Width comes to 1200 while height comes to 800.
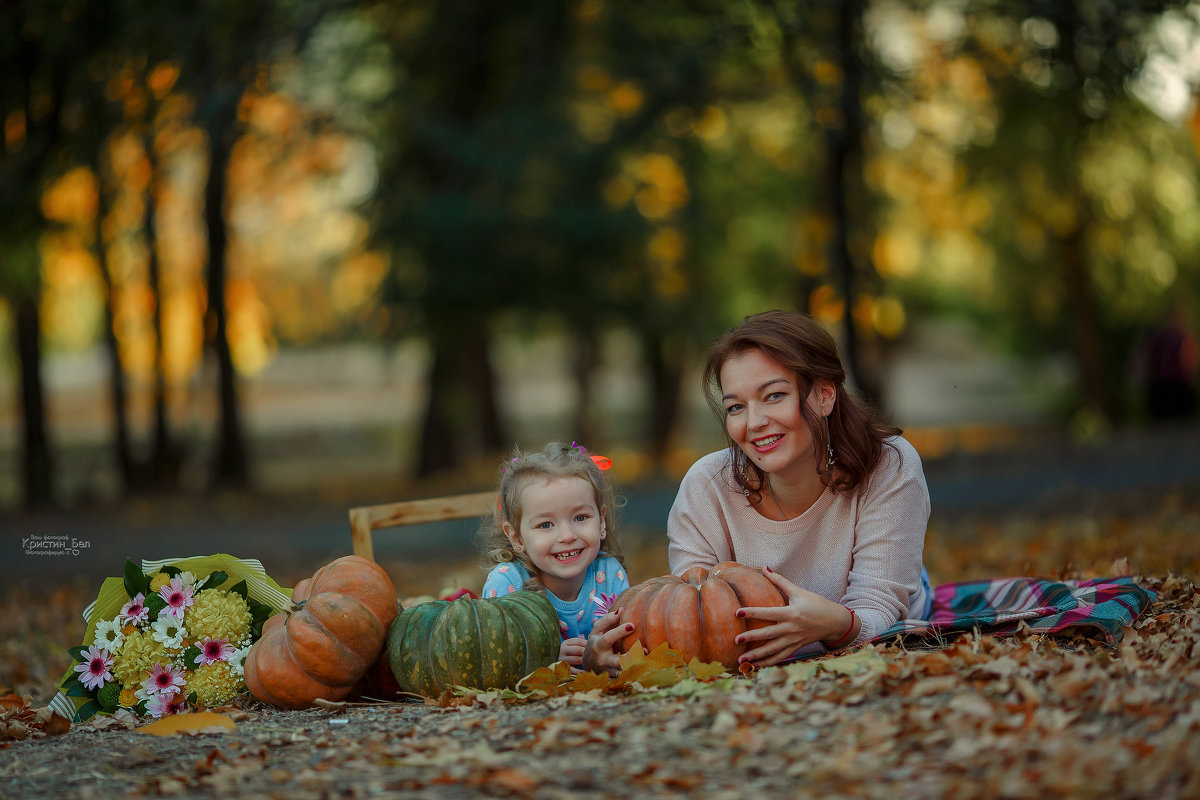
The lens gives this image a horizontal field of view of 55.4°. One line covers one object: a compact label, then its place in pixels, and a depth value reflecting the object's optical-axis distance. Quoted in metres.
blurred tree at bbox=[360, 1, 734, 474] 13.65
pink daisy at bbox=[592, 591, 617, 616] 4.68
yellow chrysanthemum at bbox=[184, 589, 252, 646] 4.50
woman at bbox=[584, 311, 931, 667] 4.30
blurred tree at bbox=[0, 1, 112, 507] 10.41
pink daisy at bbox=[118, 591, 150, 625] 4.54
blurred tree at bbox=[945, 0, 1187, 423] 9.98
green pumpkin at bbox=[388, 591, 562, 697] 4.16
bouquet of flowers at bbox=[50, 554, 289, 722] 4.42
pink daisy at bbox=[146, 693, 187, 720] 4.35
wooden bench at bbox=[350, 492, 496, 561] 5.37
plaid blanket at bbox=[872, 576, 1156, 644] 4.24
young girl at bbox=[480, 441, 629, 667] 4.58
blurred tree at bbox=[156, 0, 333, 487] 10.77
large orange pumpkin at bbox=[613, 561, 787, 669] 4.10
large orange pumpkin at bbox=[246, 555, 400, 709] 4.19
